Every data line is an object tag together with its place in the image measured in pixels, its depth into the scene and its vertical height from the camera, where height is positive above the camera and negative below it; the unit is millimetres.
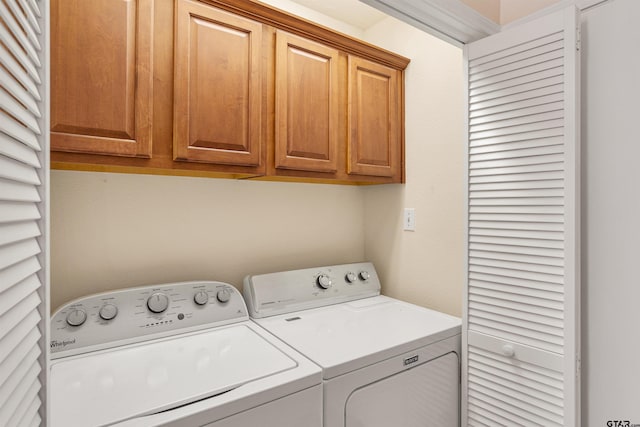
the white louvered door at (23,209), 522 +2
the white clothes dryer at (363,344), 1271 -527
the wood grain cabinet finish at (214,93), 1193 +496
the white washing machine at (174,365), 975 -533
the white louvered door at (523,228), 1205 -59
